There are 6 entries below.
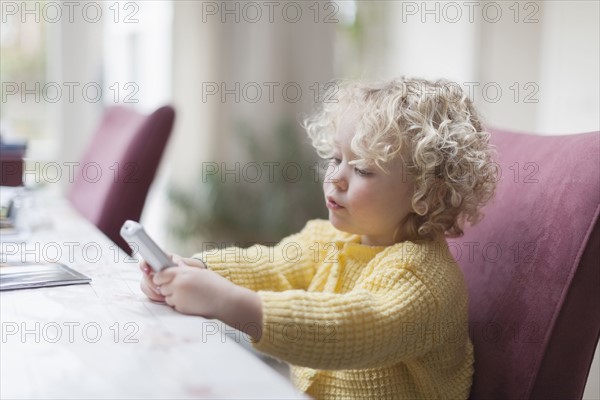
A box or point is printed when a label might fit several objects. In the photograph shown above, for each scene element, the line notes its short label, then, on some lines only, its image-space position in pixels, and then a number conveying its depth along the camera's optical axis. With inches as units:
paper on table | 56.5
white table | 45.4
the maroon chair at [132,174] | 78.7
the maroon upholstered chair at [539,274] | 56.1
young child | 53.8
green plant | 129.1
